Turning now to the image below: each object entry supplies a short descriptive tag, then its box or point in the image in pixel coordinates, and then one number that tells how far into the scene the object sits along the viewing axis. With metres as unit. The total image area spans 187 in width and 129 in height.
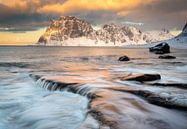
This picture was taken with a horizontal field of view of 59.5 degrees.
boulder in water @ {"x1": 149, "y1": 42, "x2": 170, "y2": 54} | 42.19
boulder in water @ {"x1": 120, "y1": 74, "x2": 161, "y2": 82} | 9.68
